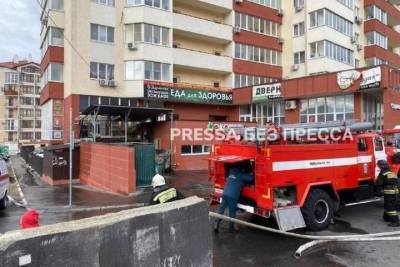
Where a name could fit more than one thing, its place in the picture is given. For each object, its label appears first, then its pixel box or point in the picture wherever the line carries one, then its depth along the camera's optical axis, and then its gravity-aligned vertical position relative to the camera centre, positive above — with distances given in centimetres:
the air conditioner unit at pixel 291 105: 3231 +262
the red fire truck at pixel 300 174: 878 -94
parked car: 1254 -152
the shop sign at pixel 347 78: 2725 +412
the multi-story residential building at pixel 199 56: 3125 +747
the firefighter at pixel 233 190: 931 -127
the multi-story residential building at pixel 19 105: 9206 +766
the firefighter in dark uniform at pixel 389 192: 991 -143
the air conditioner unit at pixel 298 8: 4142 +1364
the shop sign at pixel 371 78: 2584 +389
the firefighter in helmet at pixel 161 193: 637 -94
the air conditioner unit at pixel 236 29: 3919 +1075
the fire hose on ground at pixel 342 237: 821 -220
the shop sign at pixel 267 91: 3291 +389
